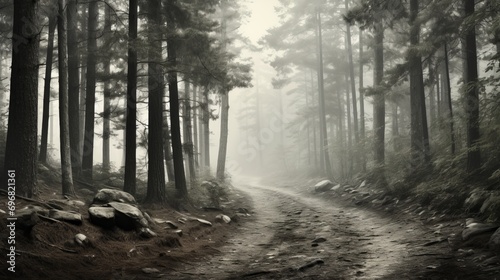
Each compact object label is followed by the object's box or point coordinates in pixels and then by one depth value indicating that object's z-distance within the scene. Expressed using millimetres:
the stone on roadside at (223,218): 11070
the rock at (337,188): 17523
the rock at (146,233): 7863
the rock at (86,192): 11962
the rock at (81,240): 6473
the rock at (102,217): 7512
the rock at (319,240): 8242
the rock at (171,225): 9149
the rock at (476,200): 7785
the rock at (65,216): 7023
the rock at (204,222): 10219
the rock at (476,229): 6375
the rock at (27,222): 5852
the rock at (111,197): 9023
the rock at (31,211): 5969
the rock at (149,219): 8828
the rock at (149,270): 5902
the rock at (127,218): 7848
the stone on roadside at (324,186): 19139
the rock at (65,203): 8362
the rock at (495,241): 5643
